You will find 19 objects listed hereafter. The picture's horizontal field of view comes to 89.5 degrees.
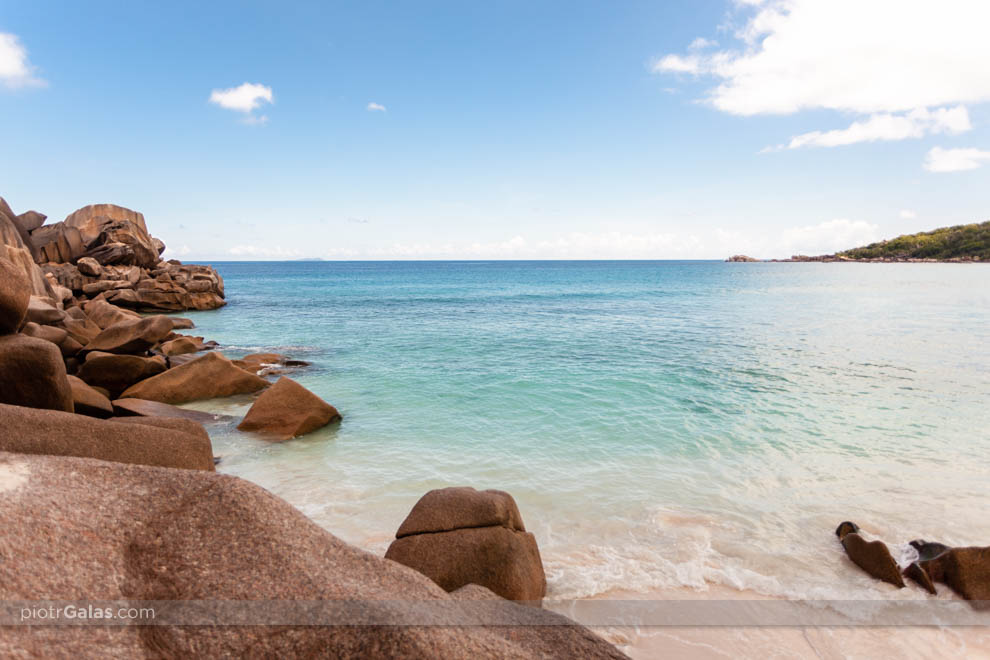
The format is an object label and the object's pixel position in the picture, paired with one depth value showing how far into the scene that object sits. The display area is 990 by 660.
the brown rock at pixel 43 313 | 13.05
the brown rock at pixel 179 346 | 18.03
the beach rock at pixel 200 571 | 2.53
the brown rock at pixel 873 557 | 5.85
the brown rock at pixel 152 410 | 9.31
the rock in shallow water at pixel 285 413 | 10.95
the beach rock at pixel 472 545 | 5.01
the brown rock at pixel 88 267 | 37.31
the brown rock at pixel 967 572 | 5.53
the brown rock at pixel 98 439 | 4.30
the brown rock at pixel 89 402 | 8.42
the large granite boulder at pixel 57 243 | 37.31
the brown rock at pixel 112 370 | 12.58
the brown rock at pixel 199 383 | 12.70
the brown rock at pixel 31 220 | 39.50
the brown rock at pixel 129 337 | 14.86
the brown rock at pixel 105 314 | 23.11
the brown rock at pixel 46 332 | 10.32
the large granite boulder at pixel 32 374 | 6.00
